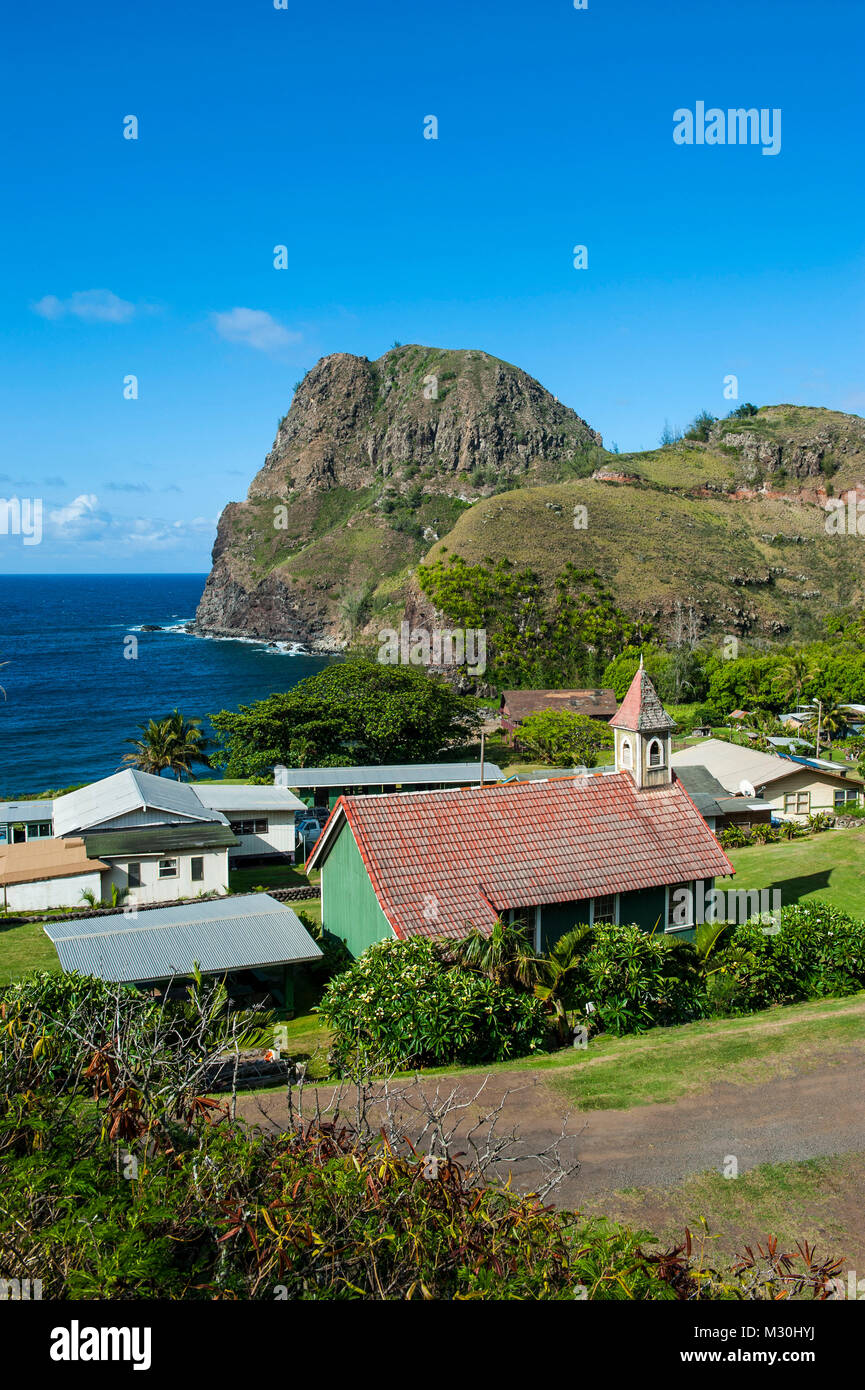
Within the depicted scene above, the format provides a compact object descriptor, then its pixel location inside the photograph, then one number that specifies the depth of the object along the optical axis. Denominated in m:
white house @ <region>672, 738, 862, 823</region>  41.50
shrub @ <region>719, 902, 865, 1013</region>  19.55
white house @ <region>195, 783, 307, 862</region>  35.09
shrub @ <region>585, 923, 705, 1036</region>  17.98
